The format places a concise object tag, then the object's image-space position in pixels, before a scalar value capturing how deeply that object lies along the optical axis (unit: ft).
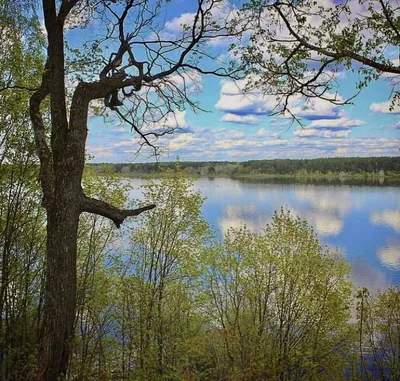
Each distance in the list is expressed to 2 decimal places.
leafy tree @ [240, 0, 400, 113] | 13.50
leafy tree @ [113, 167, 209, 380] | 33.94
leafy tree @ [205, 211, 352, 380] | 36.04
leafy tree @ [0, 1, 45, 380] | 19.19
